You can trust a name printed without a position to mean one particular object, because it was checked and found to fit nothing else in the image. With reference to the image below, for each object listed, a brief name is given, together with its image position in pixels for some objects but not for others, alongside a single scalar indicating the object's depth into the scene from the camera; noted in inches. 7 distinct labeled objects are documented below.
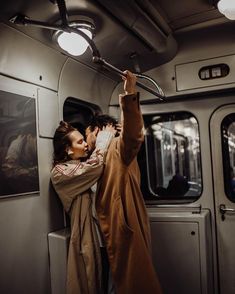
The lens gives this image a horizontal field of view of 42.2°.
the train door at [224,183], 111.7
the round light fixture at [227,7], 75.7
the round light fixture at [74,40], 76.0
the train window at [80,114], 116.3
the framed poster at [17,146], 73.0
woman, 80.4
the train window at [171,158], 118.4
